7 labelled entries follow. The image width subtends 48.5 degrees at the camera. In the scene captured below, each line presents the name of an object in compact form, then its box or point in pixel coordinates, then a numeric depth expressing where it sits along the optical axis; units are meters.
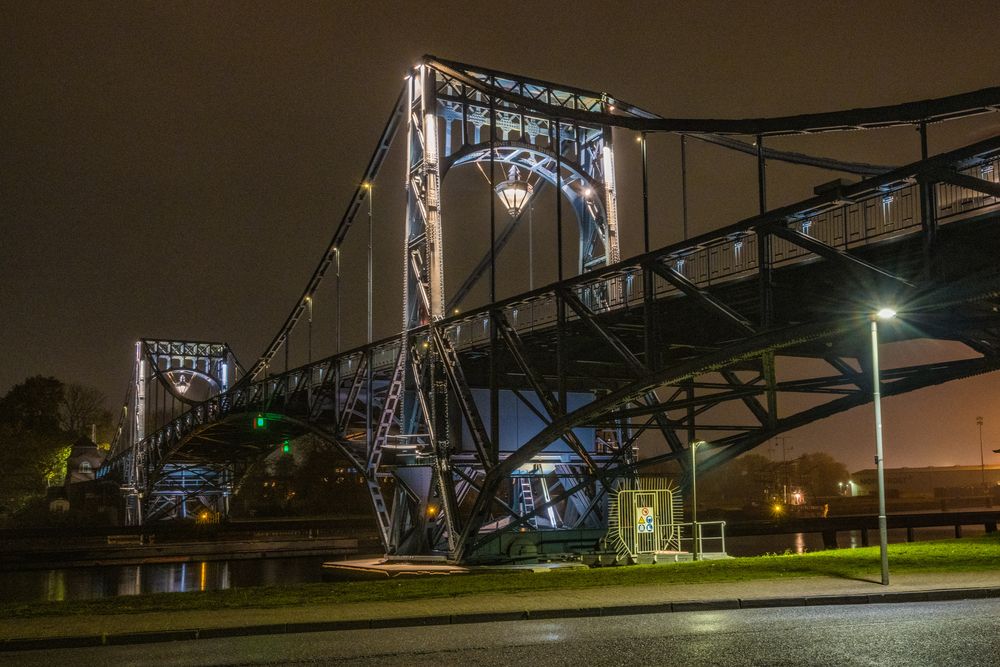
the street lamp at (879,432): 20.00
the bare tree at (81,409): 156.62
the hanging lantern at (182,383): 114.53
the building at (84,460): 156.88
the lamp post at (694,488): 32.15
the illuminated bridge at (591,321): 22.39
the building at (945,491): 182.62
